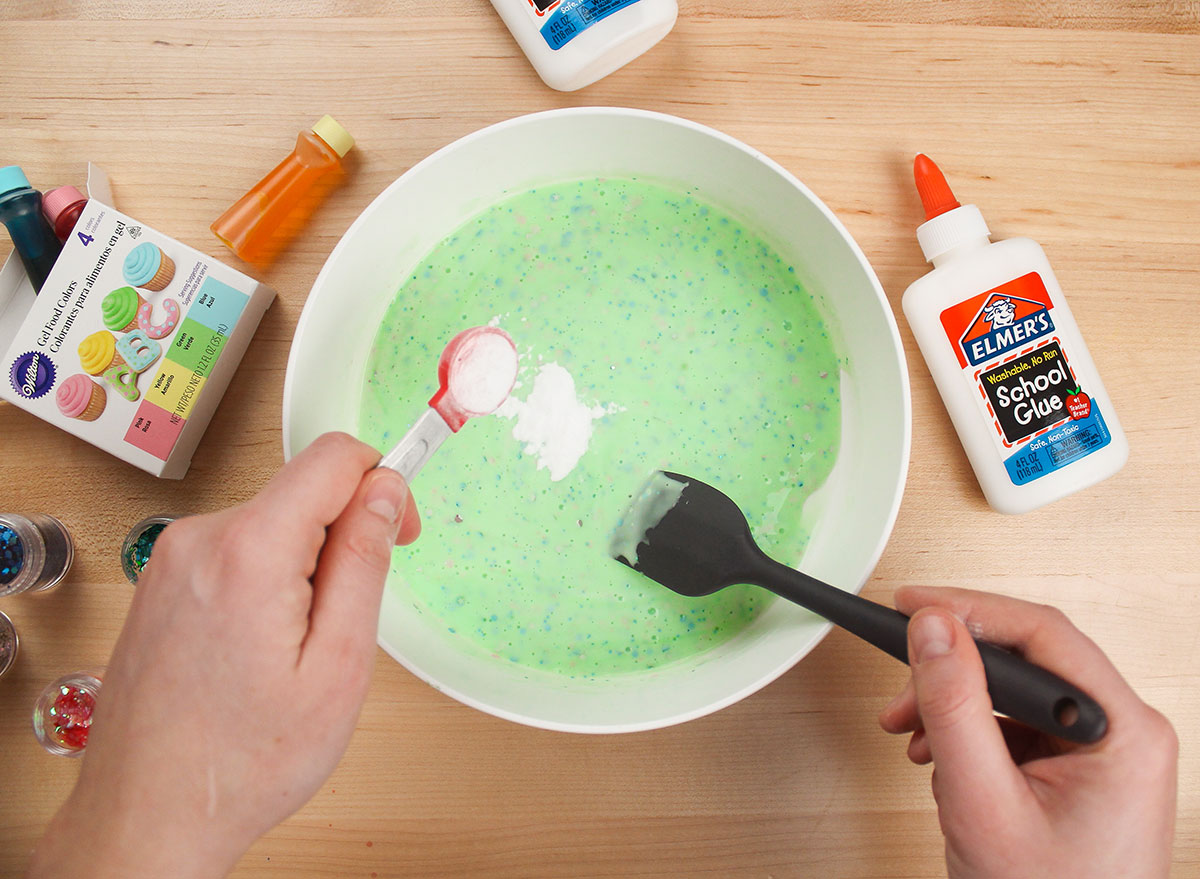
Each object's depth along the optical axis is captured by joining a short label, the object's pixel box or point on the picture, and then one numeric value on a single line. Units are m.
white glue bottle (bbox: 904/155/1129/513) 0.56
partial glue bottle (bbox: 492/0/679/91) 0.56
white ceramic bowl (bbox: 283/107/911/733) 0.54
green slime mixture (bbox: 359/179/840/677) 0.57
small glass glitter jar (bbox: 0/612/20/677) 0.58
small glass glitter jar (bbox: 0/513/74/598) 0.56
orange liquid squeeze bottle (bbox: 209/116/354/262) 0.57
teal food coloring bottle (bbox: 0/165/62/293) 0.56
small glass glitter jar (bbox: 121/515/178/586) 0.57
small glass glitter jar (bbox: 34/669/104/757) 0.57
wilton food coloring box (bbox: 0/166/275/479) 0.56
